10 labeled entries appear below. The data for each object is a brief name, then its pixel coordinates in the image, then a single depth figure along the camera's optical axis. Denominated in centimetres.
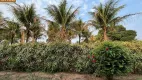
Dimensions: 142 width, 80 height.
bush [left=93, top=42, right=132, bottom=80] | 323
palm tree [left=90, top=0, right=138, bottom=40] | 730
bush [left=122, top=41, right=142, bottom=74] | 419
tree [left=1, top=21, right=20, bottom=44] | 901
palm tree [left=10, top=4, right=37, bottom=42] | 766
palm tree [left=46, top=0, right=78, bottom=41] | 723
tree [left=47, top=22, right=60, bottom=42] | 765
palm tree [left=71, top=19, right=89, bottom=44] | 801
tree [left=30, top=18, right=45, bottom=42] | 807
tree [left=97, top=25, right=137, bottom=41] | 1295
